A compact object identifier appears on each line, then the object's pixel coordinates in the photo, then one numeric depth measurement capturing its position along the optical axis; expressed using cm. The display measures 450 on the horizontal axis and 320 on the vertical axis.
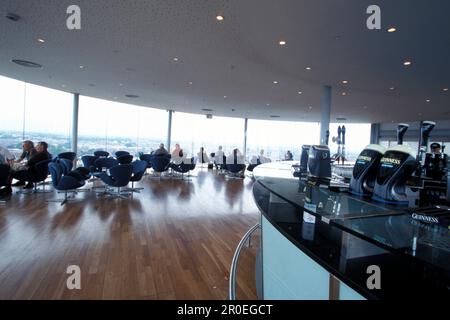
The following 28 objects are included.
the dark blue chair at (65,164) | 590
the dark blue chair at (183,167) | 1007
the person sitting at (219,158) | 1243
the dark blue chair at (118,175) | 587
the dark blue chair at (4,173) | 500
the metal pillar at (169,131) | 1488
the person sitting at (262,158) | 1310
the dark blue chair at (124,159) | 870
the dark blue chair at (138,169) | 677
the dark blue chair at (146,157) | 1022
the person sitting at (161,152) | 1035
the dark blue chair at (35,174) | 601
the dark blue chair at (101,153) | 977
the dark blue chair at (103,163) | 743
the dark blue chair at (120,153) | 1037
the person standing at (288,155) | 1635
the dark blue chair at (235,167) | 1062
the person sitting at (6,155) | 635
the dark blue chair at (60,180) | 537
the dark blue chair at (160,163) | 930
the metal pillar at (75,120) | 1040
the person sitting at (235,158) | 1064
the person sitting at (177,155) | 1036
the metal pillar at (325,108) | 737
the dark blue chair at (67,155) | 757
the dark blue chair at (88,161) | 800
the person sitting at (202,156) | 1380
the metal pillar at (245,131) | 1706
